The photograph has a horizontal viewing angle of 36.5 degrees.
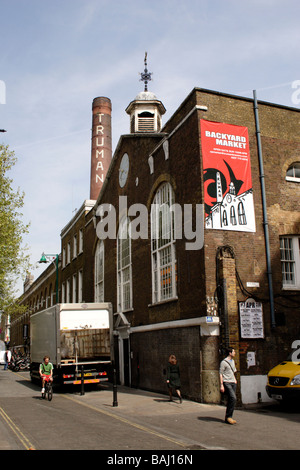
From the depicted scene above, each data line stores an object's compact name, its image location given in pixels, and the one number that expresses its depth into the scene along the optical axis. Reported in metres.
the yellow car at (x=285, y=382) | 11.24
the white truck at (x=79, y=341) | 17.36
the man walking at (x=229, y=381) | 9.98
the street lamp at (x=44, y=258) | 31.93
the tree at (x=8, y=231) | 23.11
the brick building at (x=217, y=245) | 13.27
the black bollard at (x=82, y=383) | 16.30
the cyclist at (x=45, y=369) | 15.37
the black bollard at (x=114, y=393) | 13.02
